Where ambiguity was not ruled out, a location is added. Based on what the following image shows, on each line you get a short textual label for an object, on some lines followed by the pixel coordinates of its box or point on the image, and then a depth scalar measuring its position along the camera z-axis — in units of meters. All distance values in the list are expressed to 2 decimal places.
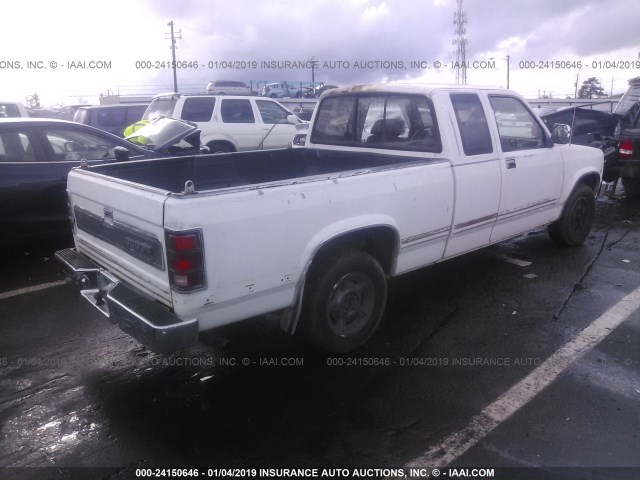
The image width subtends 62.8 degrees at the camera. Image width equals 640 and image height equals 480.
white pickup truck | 2.88
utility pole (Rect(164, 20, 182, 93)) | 56.89
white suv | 11.15
